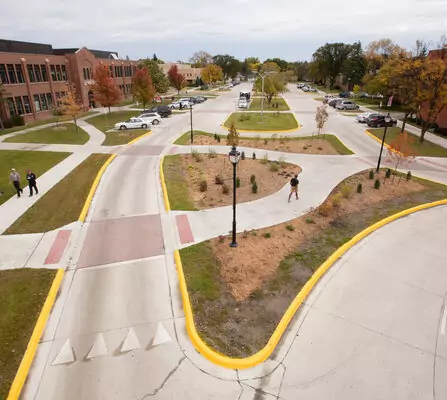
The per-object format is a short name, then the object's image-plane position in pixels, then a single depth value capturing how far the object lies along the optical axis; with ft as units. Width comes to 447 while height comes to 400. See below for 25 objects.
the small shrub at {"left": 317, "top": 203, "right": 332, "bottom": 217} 50.95
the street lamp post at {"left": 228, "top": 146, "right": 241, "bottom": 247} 37.32
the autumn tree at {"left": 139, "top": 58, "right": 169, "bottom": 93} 197.57
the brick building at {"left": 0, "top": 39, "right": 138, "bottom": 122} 125.39
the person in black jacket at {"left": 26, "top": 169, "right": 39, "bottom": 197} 57.21
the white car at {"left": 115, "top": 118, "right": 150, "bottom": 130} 121.49
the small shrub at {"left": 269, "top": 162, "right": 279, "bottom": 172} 71.41
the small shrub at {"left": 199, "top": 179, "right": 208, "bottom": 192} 60.39
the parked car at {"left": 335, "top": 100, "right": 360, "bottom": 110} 174.09
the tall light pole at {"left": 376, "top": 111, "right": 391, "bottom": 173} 64.34
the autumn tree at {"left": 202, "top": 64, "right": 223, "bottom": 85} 331.36
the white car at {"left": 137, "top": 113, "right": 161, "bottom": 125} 129.91
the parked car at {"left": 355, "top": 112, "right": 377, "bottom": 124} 132.83
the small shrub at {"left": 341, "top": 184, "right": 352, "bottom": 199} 57.93
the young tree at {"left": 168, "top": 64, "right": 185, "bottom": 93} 228.63
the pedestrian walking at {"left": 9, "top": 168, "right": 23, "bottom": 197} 56.70
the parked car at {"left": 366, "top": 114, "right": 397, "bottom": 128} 126.11
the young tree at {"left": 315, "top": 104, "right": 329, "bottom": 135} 97.81
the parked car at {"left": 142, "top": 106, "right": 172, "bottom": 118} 149.79
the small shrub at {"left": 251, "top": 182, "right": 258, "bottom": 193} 59.09
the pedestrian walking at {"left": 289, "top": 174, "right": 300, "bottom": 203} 54.19
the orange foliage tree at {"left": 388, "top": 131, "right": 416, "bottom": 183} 65.89
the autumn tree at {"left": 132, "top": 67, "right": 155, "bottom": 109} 145.69
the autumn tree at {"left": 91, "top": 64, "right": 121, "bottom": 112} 134.08
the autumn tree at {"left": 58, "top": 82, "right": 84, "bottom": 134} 109.29
